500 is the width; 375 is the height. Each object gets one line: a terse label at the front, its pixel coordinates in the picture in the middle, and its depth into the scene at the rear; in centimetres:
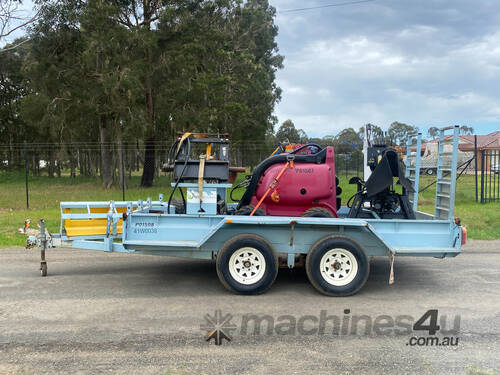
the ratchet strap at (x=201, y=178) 630
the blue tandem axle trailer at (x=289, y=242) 587
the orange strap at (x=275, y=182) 654
